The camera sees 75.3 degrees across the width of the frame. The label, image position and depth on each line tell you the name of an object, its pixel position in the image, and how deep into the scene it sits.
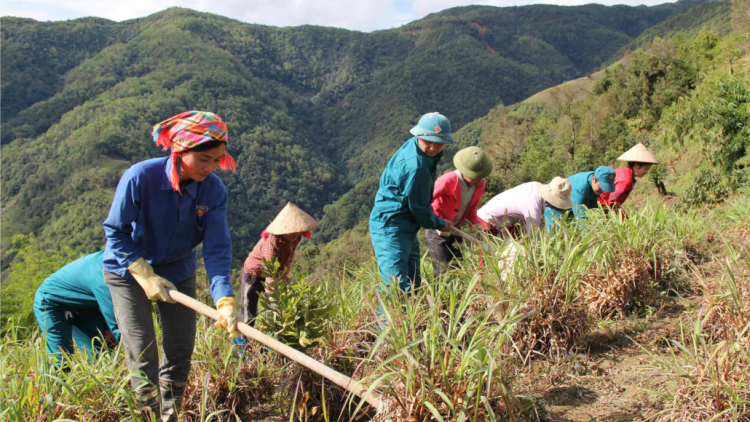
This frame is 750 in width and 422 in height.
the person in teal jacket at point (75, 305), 2.65
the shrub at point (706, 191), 7.53
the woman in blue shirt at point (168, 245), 2.25
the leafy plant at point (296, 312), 2.32
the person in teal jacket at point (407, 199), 3.16
